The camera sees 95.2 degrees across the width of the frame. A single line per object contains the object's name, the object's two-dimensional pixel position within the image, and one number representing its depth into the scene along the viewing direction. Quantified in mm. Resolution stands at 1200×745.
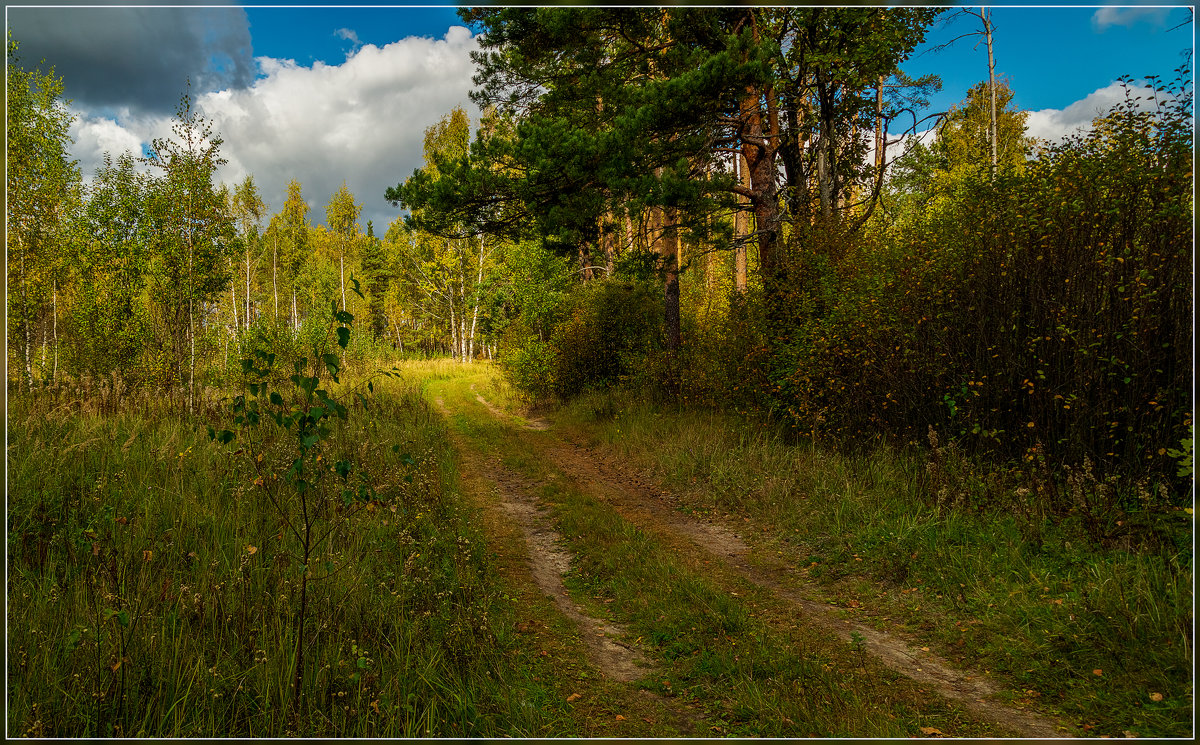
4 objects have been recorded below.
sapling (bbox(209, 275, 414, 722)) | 2750
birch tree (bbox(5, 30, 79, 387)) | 10672
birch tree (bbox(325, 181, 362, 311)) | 41062
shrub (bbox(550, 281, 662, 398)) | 14906
